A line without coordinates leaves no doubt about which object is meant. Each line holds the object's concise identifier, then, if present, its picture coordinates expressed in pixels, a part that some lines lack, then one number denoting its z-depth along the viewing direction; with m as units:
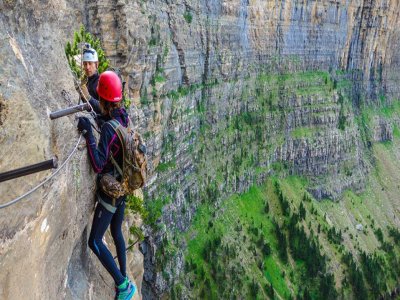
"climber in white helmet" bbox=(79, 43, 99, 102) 10.87
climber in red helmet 8.51
